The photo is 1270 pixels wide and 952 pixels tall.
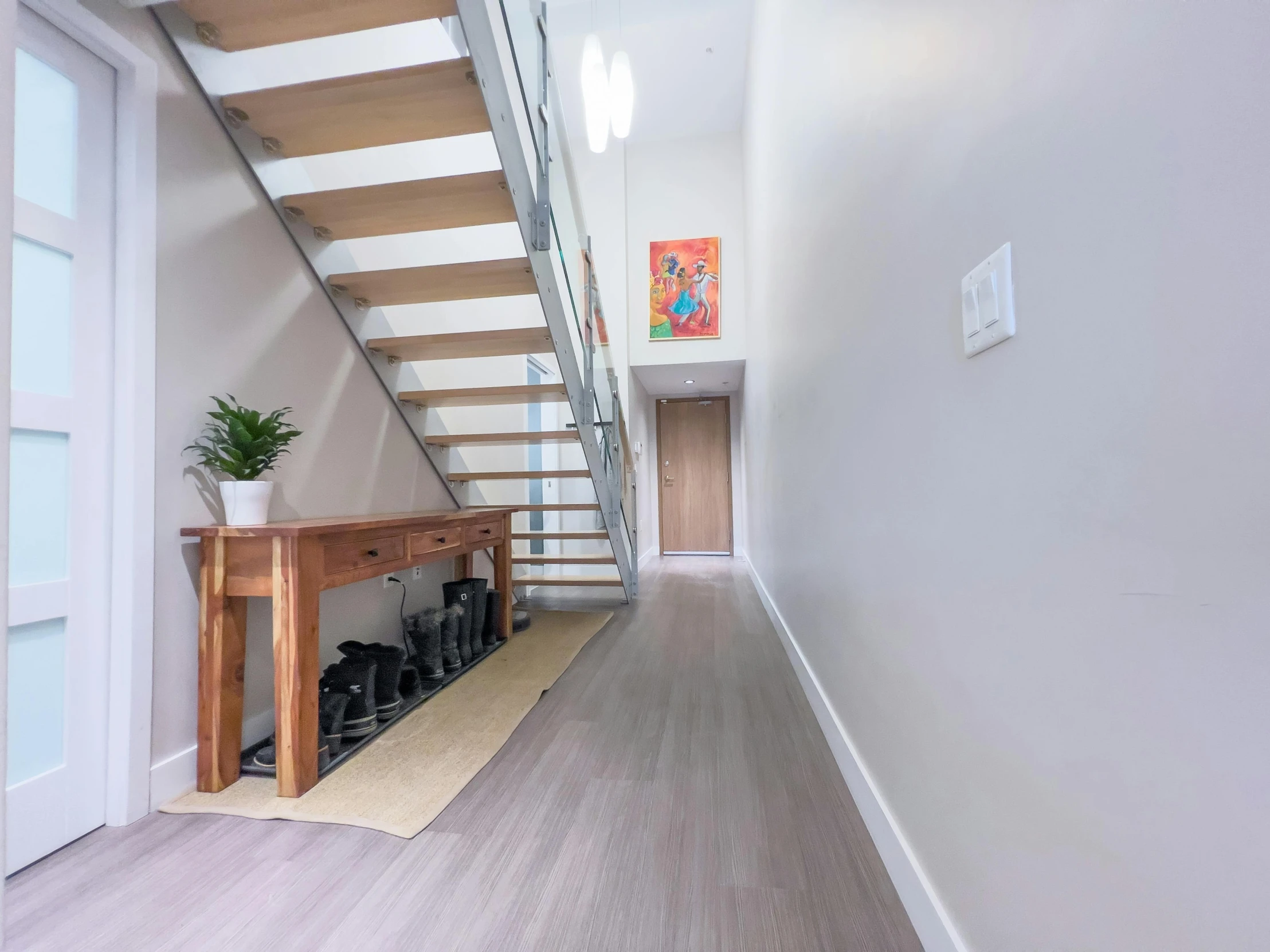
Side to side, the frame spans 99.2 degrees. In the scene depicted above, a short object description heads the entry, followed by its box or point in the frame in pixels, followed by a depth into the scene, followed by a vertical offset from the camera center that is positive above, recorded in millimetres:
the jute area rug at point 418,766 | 1393 -795
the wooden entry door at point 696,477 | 6977 +228
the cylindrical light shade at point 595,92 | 3055 +2391
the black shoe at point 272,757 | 1586 -750
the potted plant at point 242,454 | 1521 +148
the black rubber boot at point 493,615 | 2949 -636
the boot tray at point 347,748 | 1582 -783
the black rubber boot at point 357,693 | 1809 -640
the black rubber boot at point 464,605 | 2580 -507
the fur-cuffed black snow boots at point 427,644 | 2326 -615
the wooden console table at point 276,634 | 1468 -356
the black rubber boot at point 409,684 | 2158 -730
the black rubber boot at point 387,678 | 1980 -644
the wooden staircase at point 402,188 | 1529 +1057
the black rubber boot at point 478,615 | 2709 -581
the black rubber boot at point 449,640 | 2441 -632
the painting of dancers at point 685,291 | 5266 +2006
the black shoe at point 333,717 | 1675 -668
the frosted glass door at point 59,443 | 1228 +163
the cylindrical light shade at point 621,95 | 3275 +2525
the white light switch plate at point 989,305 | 712 +256
